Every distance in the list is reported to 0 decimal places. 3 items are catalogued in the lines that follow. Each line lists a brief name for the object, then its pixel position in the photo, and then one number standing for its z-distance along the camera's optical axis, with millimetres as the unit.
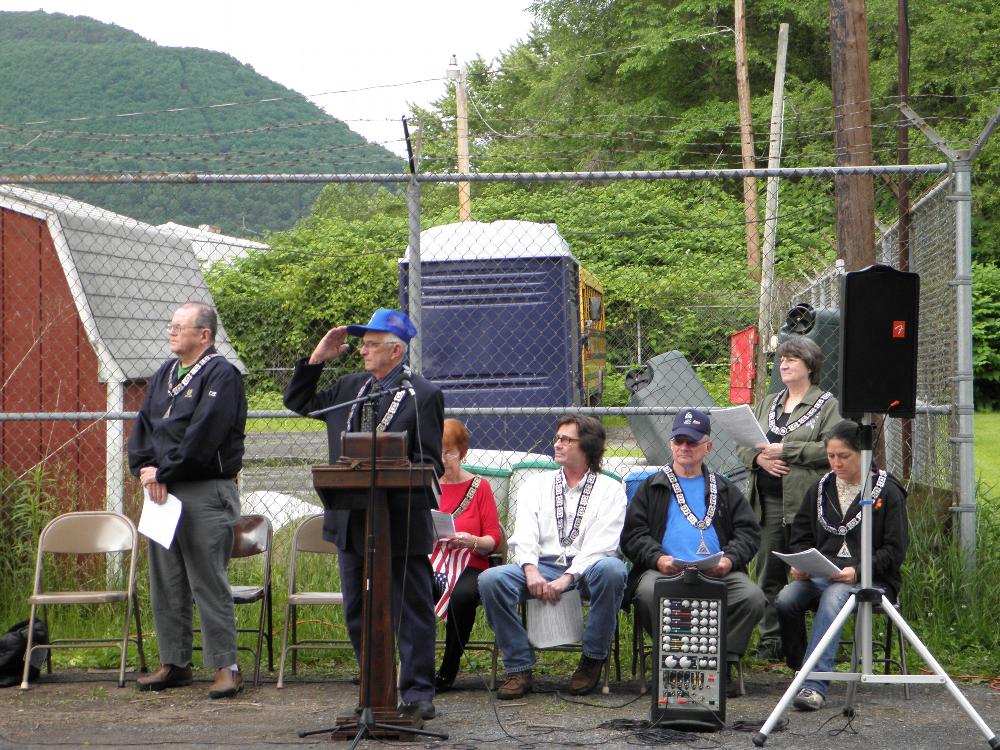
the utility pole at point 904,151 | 8586
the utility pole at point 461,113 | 23453
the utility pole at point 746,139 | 21842
